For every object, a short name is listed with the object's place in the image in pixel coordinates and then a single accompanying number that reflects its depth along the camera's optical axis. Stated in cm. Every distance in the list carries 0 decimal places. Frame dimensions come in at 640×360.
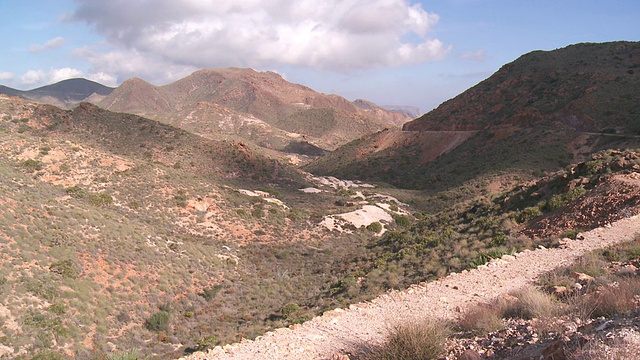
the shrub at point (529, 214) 1612
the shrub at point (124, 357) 995
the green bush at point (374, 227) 3566
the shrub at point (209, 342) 1130
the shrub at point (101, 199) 2708
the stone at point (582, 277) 832
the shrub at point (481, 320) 691
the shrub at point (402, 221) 3812
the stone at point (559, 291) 804
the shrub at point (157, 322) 1616
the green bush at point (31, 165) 2994
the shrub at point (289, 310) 1418
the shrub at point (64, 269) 1612
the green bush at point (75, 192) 2708
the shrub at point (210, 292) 1995
